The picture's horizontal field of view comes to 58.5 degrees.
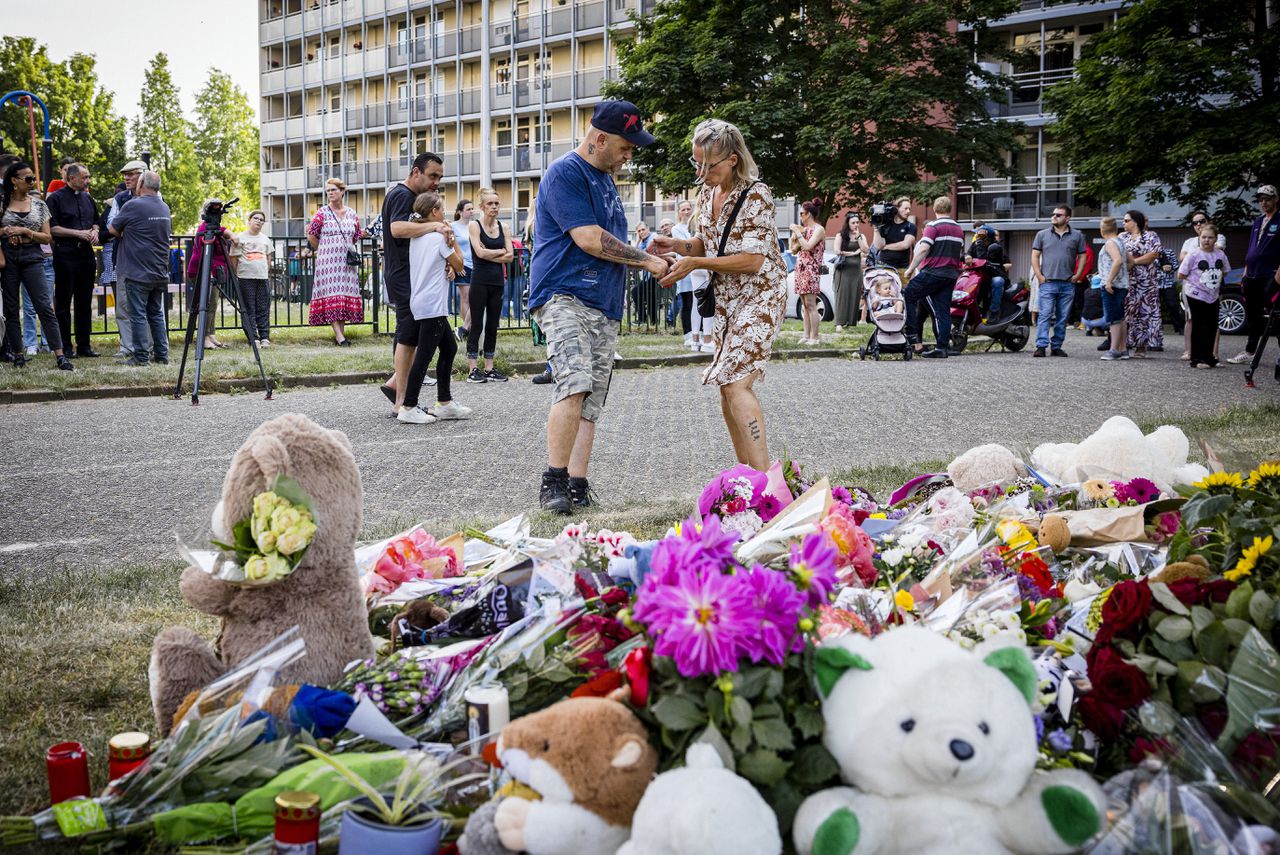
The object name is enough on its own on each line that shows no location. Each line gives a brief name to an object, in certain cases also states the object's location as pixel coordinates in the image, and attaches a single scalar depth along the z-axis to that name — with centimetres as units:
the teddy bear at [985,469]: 457
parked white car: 2303
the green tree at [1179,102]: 2658
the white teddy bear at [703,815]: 177
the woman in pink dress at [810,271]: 1697
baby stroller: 1500
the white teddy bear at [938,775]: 185
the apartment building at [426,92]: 5547
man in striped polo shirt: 1512
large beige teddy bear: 266
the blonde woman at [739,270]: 544
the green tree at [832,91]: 3203
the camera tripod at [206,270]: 970
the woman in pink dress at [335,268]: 1556
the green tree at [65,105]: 4309
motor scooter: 1680
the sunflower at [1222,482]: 299
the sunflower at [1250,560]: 245
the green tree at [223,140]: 6000
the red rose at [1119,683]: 219
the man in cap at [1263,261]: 1237
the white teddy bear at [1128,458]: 437
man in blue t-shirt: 549
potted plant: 202
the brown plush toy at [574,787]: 195
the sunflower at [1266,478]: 296
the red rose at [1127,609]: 237
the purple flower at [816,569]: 205
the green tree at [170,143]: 5016
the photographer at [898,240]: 1620
